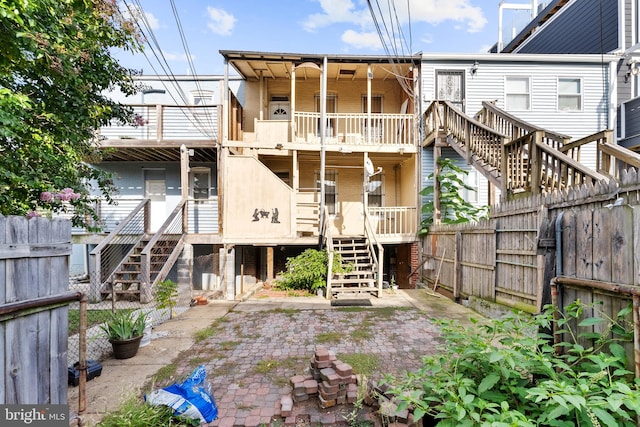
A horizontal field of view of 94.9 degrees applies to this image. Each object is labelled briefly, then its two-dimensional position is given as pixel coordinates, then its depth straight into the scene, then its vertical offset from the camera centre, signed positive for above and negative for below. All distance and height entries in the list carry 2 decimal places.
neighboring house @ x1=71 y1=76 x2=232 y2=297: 8.79 +1.88
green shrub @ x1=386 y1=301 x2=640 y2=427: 1.62 -1.12
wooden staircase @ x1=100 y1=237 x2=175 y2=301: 7.00 -1.49
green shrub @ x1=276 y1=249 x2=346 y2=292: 7.88 -1.58
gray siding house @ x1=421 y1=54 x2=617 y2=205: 10.14 +4.34
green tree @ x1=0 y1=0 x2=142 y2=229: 3.26 +1.77
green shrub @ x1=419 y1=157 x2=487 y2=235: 8.91 +0.34
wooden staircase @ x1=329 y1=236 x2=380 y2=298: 7.68 -1.59
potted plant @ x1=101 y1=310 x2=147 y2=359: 3.90 -1.65
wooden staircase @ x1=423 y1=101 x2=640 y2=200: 4.63 +1.16
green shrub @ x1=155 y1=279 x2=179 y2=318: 5.73 -1.57
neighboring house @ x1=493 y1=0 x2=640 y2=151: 9.84 +6.26
